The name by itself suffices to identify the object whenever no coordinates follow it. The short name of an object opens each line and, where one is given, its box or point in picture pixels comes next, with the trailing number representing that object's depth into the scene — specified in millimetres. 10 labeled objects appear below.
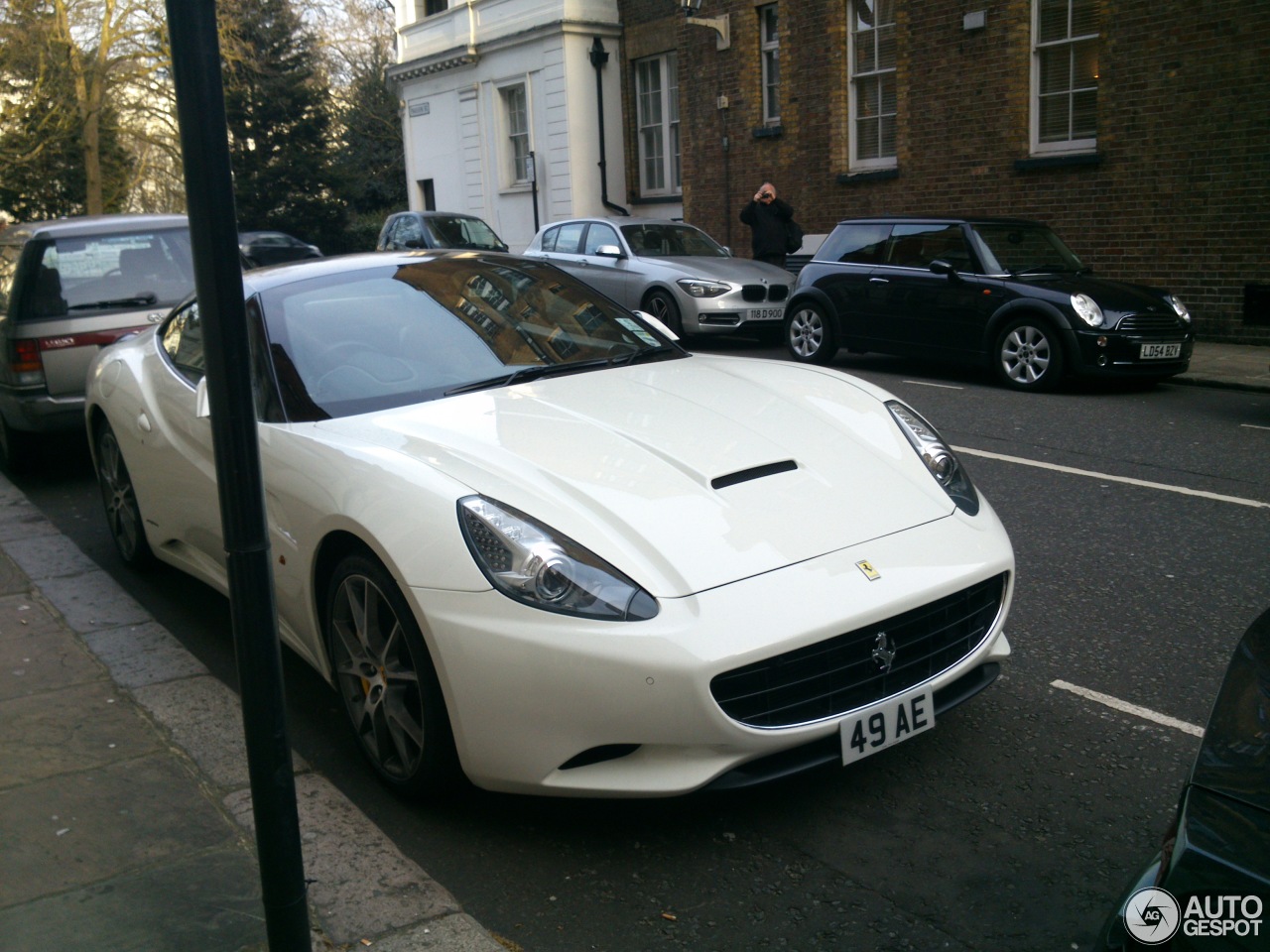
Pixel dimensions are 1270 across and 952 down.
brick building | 13008
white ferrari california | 2939
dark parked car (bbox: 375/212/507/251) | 19078
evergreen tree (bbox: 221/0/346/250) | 37250
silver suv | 7656
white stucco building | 24078
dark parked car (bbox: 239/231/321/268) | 27723
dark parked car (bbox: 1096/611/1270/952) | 1504
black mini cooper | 10180
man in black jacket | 16203
